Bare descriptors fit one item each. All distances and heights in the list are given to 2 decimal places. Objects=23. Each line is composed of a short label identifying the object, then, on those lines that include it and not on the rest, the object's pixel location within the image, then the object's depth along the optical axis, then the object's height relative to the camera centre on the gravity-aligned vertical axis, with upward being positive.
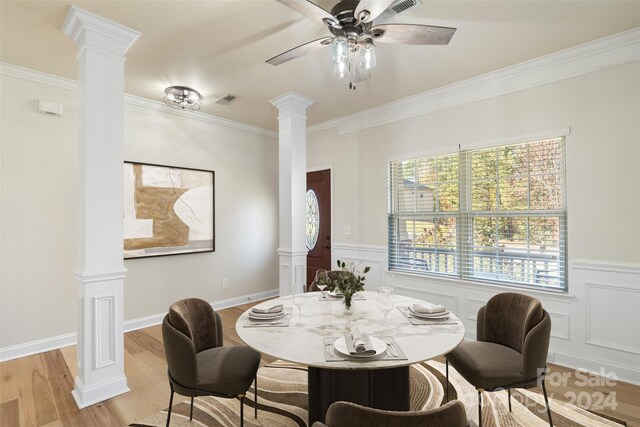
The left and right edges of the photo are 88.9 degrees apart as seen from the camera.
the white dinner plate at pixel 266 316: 1.93 -0.60
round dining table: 1.47 -0.63
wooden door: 4.94 -0.10
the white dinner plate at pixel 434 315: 1.93 -0.60
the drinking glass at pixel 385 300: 1.89 -0.51
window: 3.04 +0.00
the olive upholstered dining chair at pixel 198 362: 1.73 -0.85
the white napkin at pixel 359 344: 1.46 -0.61
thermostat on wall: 3.20 +1.07
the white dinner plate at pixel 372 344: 1.46 -0.62
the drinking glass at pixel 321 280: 2.27 -0.47
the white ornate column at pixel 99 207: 2.35 +0.07
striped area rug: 2.13 -1.35
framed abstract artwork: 3.84 +0.07
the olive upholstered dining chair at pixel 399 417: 0.94 -0.60
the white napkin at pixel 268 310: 2.00 -0.59
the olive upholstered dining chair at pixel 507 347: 1.79 -0.84
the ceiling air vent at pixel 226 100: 3.88 +1.41
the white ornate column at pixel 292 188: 3.90 +0.33
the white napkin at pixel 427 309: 1.99 -0.58
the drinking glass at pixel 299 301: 2.00 -0.53
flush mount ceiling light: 3.58 +1.34
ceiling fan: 1.71 +1.07
